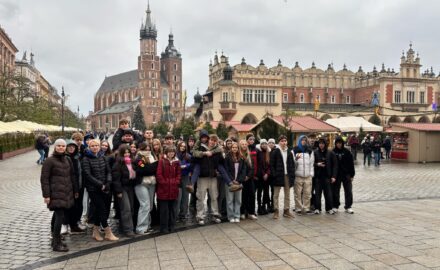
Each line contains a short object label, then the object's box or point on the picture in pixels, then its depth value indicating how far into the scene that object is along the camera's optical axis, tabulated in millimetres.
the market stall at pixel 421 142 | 22938
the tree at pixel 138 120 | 103375
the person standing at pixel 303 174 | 8969
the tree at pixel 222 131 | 35169
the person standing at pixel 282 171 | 8727
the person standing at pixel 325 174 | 9047
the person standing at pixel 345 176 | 9180
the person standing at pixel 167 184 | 7526
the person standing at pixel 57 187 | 6320
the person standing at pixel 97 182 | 6922
